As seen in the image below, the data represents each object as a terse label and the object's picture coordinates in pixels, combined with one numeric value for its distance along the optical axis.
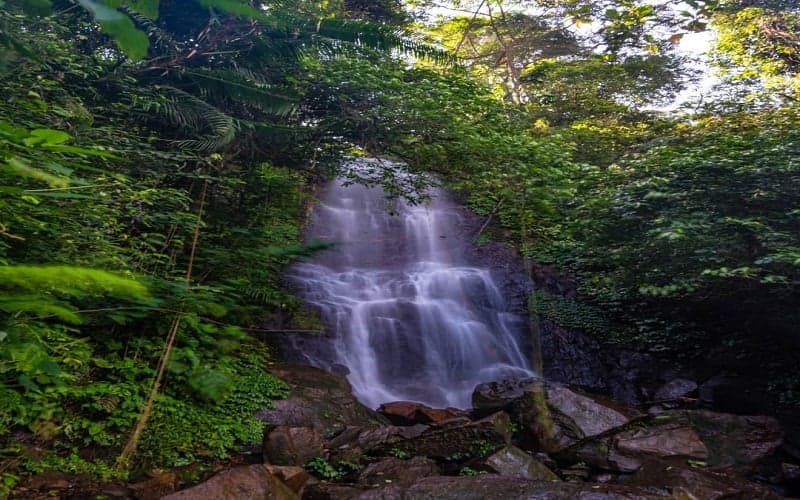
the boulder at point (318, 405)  6.20
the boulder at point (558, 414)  6.83
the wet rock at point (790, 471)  6.23
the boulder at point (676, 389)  9.56
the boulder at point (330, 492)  4.57
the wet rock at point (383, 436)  6.04
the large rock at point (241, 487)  3.90
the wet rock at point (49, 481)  3.88
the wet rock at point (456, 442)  6.09
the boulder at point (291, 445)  5.30
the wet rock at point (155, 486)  4.17
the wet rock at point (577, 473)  5.82
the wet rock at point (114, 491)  4.04
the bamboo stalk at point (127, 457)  4.41
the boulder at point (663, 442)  6.18
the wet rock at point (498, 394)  7.97
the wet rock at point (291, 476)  4.69
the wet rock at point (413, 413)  7.67
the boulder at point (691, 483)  4.93
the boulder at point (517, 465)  5.32
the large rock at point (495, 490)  4.09
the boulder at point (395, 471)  5.07
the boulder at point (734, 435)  6.38
